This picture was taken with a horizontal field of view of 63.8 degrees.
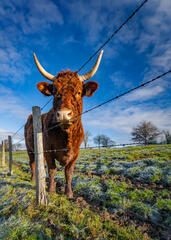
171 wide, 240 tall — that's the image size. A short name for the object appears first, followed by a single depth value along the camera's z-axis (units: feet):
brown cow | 10.87
